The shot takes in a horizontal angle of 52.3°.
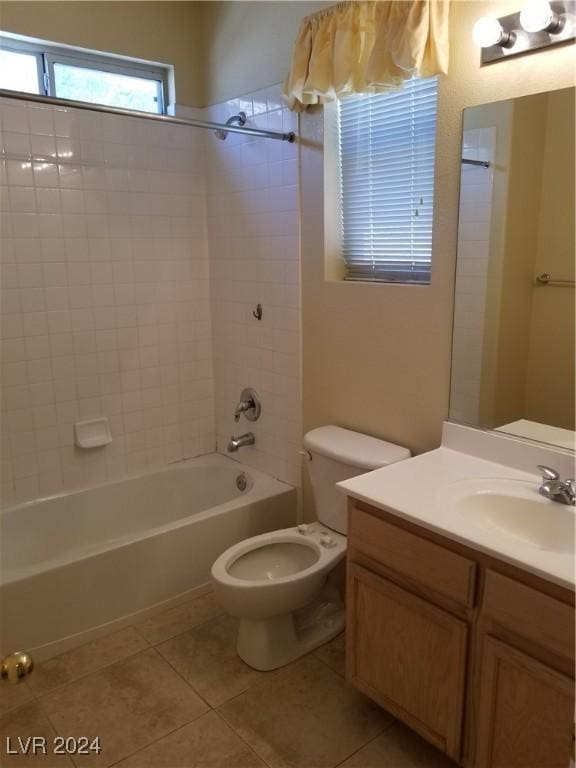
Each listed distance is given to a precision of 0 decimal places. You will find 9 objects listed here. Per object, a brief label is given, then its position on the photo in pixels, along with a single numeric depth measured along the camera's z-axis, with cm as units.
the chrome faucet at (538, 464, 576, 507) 157
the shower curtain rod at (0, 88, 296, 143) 185
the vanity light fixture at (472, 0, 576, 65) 150
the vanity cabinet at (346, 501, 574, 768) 132
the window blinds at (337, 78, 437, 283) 206
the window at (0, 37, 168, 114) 248
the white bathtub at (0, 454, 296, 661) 218
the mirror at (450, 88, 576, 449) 163
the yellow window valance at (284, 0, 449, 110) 174
